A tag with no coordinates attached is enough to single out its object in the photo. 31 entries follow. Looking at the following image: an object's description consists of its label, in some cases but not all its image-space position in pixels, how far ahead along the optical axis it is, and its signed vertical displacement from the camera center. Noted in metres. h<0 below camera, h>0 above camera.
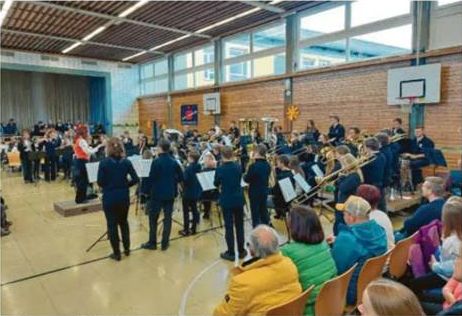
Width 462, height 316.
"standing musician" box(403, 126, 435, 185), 7.53 -0.71
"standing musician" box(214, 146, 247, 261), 4.46 -0.93
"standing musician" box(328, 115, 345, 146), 9.35 -0.30
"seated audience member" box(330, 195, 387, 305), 2.62 -0.90
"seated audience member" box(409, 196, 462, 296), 2.52 -0.84
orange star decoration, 11.76 +0.29
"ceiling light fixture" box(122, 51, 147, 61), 17.44 +3.33
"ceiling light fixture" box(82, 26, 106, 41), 13.06 +3.40
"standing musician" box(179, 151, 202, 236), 5.56 -1.09
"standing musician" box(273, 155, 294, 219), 5.43 -0.88
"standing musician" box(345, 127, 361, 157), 7.68 -0.45
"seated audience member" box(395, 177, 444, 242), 3.26 -0.81
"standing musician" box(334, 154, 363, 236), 4.48 -0.75
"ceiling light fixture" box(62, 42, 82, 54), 15.34 +3.35
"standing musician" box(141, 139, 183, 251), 4.75 -0.84
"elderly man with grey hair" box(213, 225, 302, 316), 2.12 -0.98
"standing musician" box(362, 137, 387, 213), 5.21 -0.67
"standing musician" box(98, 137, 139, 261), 4.38 -0.77
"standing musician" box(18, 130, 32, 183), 10.46 -0.99
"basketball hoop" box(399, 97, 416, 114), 8.82 +0.41
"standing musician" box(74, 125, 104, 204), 7.15 -0.81
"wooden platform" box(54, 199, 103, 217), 6.86 -1.65
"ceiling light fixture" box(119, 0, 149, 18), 10.50 +3.47
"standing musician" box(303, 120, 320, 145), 9.09 -0.36
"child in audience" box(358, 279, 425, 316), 1.26 -0.64
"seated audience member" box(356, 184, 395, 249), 3.26 -0.85
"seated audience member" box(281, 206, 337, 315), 2.31 -0.86
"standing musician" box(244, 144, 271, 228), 4.77 -0.85
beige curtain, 19.33 +1.44
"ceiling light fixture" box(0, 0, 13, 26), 10.11 +3.37
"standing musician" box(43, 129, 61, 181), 10.43 -0.89
